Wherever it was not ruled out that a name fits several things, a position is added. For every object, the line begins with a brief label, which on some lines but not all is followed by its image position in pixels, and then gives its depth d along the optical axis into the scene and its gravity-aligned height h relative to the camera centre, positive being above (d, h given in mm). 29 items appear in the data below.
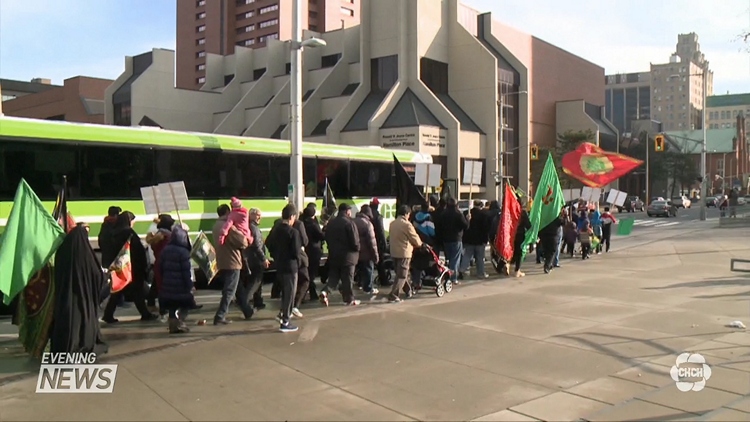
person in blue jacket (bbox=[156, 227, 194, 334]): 8453 -1082
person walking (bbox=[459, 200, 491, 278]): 14219 -982
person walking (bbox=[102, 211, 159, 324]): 9688 -989
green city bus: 10797 +574
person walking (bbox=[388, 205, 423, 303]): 10992 -885
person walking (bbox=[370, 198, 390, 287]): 12945 -934
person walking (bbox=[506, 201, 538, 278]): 15047 -1044
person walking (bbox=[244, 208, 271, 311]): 9594 -972
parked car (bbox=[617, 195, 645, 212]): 61594 -920
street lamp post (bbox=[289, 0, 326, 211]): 13461 +1925
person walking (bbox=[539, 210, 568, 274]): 15516 -1111
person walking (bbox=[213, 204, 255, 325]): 9102 -952
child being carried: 9117 -416
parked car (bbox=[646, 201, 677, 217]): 48031 -1025
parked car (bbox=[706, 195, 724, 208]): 77788 -769
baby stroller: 11852 -1425
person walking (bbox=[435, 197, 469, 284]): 12766 -717
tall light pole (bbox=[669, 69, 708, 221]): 42875 +347
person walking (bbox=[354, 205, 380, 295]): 11320 -964
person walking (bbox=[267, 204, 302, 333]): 9000 -918
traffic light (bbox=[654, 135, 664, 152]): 33434 +2847
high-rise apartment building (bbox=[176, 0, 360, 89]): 95188 +27448
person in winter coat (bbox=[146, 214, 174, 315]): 9078 -604
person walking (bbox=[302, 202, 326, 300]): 11031 -801
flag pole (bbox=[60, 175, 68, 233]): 8336 -223
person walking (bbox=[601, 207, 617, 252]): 20156 -885
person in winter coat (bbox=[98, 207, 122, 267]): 9992 -701
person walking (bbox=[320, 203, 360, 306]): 10555 -912
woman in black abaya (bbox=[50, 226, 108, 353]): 7023 -1158
